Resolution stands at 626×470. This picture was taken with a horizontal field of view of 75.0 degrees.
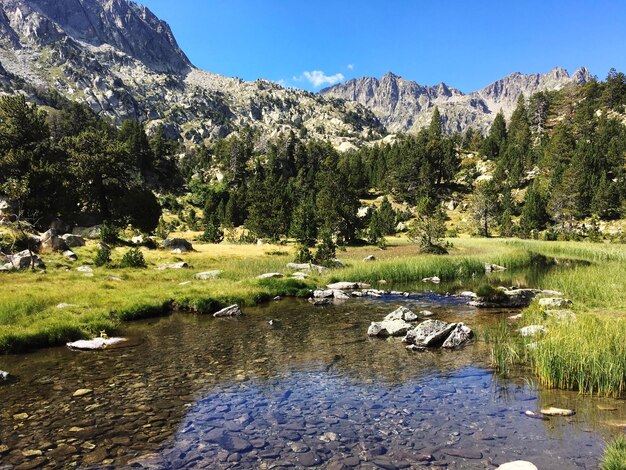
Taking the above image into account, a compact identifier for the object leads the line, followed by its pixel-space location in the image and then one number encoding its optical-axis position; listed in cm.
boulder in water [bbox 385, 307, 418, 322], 2302
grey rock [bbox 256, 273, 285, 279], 3720
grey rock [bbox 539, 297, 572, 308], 2353
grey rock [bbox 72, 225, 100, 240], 6169
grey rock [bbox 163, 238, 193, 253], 5941
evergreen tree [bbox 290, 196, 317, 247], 7144
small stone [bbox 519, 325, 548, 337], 1705
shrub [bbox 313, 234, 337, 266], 4660
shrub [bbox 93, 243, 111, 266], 4181
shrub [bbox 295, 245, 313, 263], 4822
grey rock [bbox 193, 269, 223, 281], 3668
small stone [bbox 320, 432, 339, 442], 1052
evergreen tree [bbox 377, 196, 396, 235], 10017
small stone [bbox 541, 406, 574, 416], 1133
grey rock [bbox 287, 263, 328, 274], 4297
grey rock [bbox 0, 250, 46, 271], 3584
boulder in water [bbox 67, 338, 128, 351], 1878
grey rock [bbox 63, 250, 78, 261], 4372
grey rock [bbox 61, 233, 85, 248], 5197
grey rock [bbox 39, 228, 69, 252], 4639
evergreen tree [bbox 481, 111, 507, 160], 15704
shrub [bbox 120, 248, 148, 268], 4172
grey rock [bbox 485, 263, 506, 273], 4614
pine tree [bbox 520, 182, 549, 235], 9575
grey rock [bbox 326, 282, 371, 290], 3617
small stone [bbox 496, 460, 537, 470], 853
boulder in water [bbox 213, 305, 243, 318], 2634
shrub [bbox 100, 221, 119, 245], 5825
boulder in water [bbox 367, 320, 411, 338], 2084
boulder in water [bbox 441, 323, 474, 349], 1883
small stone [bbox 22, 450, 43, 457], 980
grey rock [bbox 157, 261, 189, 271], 4225
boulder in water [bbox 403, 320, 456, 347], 1898
